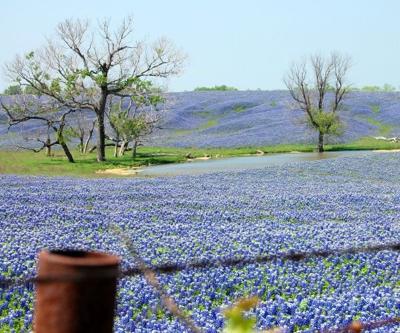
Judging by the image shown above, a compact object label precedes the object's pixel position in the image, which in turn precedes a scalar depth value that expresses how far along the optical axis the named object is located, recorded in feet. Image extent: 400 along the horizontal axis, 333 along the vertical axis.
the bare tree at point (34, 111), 123.24
